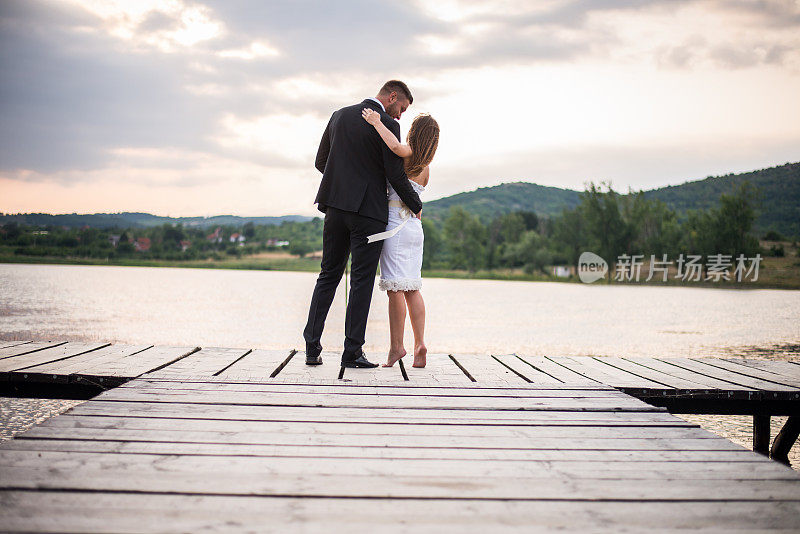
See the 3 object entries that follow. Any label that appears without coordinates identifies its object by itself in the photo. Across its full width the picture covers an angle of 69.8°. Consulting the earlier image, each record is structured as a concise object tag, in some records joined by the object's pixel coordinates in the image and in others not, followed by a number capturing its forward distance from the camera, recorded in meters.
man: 3.99
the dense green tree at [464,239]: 76.06
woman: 4.06
